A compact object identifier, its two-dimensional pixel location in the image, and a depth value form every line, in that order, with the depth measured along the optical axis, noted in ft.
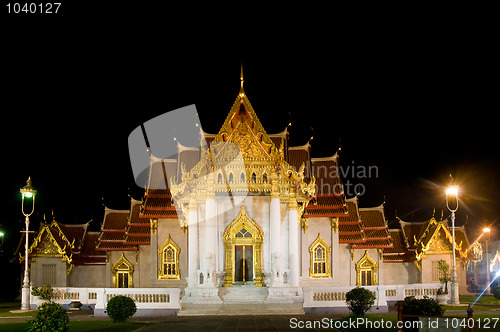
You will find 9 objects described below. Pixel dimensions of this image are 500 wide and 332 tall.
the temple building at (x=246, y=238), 93.61
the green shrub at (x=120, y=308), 73.56
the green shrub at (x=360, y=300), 76.89
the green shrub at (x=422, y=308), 54.44
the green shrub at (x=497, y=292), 103.45
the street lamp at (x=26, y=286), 93.76
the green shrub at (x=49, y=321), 54.44
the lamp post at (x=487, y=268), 145.10
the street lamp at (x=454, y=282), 95.91
